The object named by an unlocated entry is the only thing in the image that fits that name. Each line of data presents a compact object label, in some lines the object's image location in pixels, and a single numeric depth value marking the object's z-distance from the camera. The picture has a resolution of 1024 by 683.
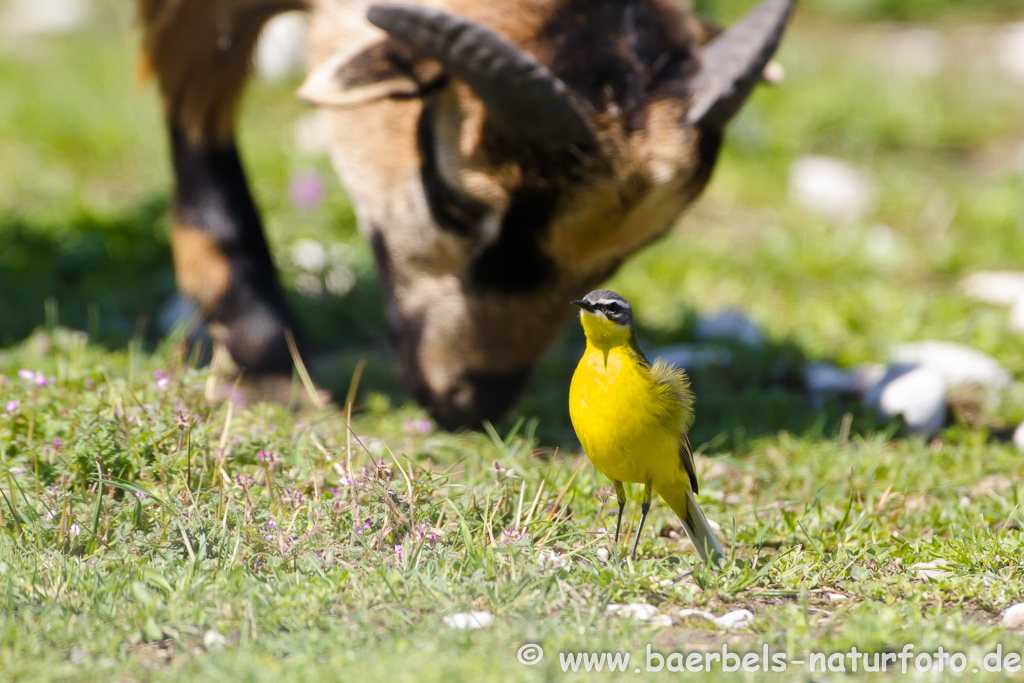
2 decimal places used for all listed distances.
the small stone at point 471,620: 4.90
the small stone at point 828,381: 10.18
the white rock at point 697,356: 10.74
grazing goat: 7.45
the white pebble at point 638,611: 5.14
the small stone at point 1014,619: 5.37
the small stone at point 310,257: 12.79
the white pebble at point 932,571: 5.84
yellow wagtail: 5.44
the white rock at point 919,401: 9.09
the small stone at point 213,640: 4.70
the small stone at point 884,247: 13.86
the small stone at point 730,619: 5.17
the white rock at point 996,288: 12.59
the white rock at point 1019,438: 8.54
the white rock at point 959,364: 9.87
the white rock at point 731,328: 11.55
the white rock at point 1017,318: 11.55
